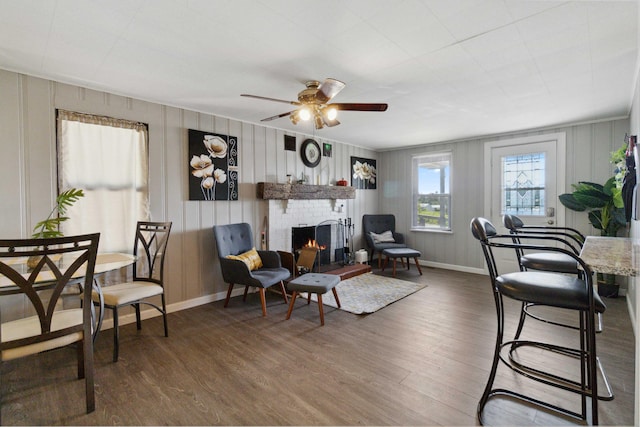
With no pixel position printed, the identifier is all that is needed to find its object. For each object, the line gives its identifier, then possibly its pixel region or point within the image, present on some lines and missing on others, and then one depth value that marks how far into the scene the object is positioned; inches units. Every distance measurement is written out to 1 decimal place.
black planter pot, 149.1
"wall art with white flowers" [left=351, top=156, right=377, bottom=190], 233.3
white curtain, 110.3
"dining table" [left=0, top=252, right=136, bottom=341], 72.4
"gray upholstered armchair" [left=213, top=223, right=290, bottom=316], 131.7
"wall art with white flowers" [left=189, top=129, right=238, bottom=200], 142.4
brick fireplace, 172.4
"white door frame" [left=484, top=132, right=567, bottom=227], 172.9
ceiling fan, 96.2
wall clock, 192.8
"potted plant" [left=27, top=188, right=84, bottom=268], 88.4
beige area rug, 141.3
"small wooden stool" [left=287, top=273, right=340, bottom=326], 121.5
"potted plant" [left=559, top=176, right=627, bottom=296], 146.1
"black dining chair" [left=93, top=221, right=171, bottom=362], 95.7
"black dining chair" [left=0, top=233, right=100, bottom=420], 64.6
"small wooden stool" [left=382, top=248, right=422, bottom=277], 199.1
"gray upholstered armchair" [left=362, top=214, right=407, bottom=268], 218.3
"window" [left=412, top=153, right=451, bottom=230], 224.2
